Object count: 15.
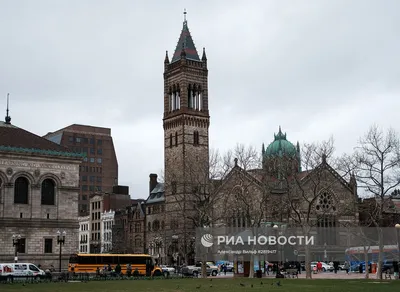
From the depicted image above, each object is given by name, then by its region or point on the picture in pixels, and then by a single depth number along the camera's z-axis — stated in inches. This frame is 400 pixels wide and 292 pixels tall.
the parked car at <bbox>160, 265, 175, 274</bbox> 2757.9
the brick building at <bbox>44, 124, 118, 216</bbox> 6870.1
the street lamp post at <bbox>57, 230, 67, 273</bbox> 2529.5
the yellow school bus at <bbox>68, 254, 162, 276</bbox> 2556.6
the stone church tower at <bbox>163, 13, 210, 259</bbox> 4753.9
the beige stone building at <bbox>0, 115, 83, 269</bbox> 2650.1
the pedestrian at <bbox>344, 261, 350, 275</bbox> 3085.6
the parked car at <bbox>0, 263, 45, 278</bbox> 2162.9
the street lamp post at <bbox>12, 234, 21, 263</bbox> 2386.0
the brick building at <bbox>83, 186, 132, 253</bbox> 5905.5
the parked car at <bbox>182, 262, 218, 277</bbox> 2817.4
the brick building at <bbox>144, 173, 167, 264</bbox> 5128.0
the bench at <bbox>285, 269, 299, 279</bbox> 2690.9
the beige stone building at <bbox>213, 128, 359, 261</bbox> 2657.5
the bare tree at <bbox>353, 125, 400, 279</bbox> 2148.1
